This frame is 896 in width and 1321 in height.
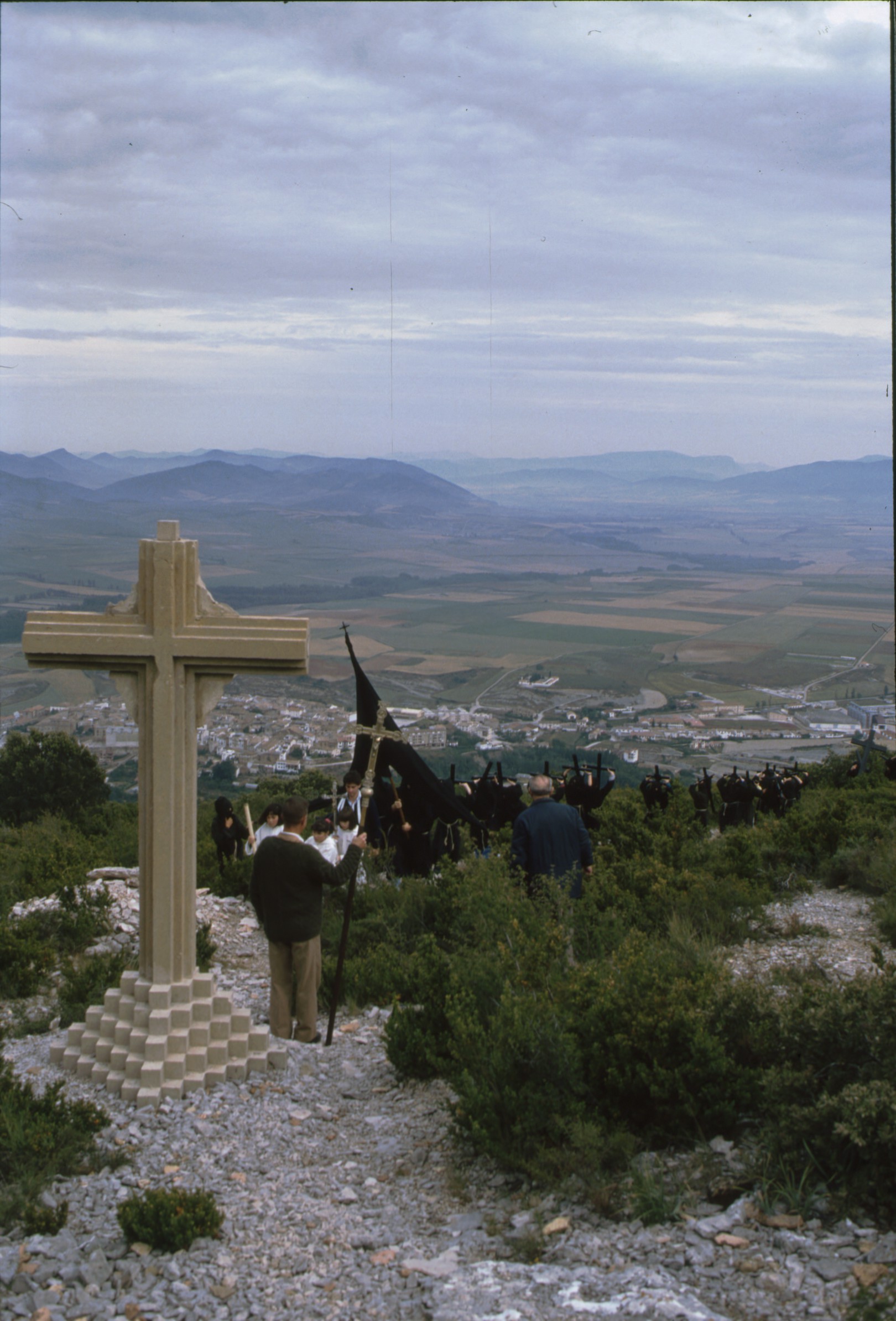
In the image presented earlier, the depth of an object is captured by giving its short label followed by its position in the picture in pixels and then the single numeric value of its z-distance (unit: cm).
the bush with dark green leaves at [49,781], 1586
